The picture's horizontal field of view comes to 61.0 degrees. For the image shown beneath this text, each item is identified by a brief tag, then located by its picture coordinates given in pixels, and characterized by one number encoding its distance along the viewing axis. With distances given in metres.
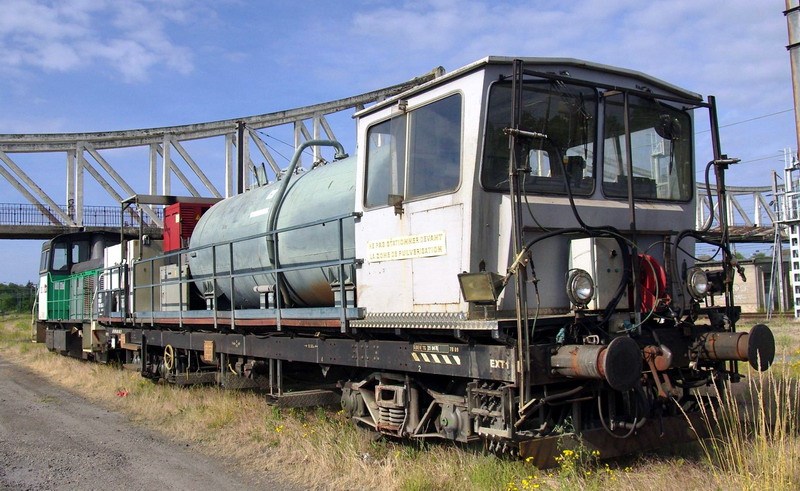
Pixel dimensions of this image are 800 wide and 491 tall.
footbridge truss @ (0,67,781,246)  42.34
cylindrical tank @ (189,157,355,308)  7.49
